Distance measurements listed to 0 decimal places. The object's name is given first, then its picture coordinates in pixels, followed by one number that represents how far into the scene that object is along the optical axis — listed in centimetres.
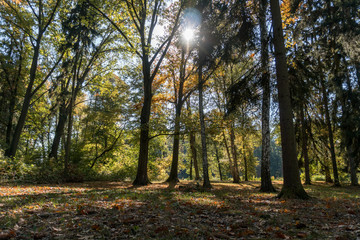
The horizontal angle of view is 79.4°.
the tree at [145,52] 1276
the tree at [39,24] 1382
